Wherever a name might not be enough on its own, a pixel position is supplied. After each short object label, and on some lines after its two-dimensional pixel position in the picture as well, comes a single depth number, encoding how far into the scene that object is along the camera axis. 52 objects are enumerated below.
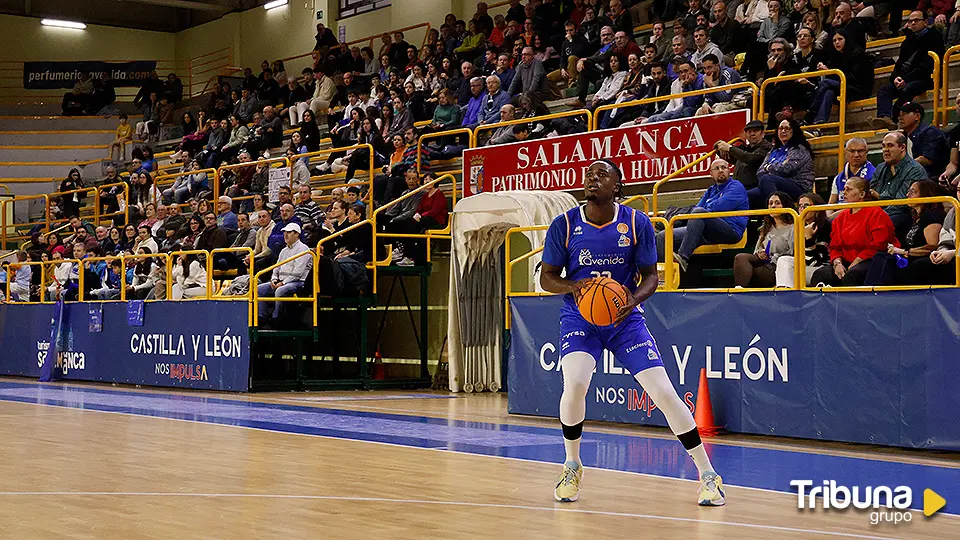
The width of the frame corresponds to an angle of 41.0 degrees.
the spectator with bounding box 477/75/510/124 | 20.47
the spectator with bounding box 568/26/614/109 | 20.09
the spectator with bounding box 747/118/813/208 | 13.75
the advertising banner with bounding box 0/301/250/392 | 18.14
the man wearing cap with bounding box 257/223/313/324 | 17.75
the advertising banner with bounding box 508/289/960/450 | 10.02
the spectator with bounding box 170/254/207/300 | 19.33
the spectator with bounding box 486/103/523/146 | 19.09
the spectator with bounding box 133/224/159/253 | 22.30
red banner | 15.46
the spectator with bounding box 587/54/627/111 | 18.83
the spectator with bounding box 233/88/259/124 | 28.89
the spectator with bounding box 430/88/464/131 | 21.73
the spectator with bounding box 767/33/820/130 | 15.45
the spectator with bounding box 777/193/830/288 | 11.79
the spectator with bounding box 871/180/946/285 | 10.57
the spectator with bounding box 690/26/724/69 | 17.74
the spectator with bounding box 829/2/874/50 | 15.91
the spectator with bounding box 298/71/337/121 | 28.33
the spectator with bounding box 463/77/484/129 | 21.09
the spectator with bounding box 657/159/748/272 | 13.39
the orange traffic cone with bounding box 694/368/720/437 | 11.61
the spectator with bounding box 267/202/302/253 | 19.20
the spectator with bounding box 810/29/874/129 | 15.33
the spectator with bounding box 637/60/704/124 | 16.58
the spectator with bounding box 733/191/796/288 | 12.35
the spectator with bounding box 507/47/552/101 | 20.78
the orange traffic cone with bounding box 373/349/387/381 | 20.05
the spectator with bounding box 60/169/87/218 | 29.05
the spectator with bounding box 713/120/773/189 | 14.37
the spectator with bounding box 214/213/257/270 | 19.77
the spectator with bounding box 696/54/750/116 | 16.02
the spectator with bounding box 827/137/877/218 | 12.76
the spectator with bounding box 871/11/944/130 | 14.38
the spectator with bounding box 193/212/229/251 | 20.45
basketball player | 7.45
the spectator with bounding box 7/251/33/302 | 23.84
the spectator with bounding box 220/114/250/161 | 26.86
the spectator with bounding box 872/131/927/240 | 12.05
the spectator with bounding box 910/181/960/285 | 10.18
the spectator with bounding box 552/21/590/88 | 21.28
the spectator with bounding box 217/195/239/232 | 21.81
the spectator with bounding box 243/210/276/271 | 19.03
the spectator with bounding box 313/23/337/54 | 30.70
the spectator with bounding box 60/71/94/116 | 36.75
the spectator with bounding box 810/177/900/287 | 10.96
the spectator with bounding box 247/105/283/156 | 26.30
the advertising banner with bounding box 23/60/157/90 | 38.16
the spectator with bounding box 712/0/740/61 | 18.72
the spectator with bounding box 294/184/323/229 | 19.60
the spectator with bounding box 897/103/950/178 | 12.84
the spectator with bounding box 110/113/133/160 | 34.20
